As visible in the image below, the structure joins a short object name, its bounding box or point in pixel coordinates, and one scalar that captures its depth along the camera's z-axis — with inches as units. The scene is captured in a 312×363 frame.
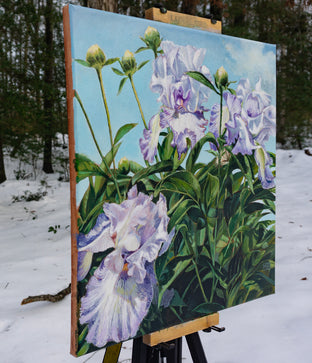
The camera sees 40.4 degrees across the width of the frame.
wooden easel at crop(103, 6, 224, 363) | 42.4
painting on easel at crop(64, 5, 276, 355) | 35.3
